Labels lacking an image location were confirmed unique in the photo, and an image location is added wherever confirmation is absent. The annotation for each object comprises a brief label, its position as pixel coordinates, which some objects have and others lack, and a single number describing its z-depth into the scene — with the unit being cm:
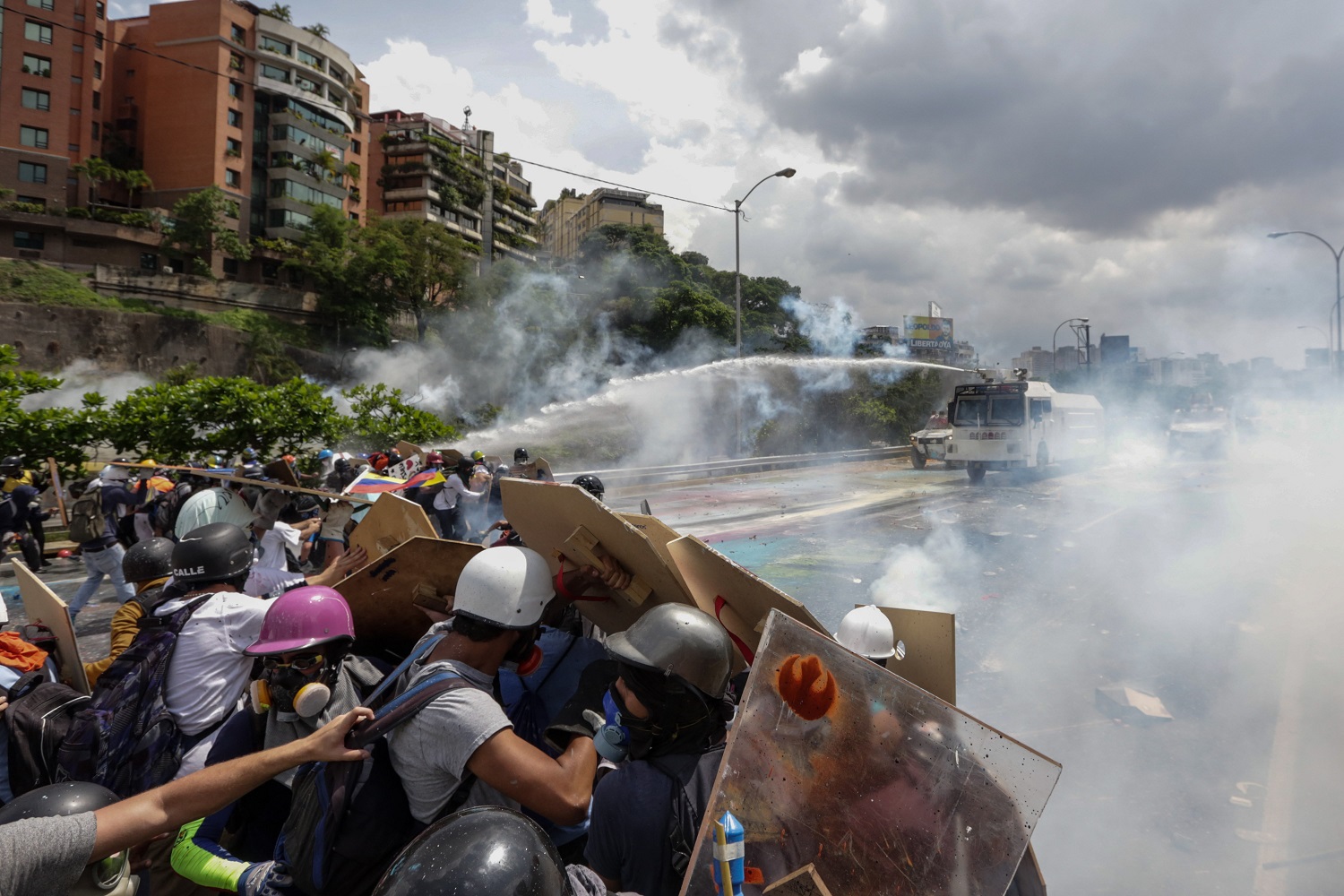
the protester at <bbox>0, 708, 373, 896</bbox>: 149
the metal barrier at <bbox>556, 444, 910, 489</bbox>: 1897
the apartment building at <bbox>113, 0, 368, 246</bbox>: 4375
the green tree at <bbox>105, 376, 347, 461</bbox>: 1256
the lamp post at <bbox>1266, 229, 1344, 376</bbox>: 2147
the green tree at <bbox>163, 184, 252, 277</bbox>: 4003
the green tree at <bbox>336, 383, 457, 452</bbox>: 1560
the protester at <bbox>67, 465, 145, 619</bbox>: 693
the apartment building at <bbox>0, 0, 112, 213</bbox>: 3925
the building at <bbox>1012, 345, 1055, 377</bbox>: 9092
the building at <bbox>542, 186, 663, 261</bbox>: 8694
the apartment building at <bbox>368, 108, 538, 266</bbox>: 5925
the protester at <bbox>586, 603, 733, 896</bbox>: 177
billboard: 8338
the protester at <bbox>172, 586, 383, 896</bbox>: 210
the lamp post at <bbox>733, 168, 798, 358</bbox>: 2319
